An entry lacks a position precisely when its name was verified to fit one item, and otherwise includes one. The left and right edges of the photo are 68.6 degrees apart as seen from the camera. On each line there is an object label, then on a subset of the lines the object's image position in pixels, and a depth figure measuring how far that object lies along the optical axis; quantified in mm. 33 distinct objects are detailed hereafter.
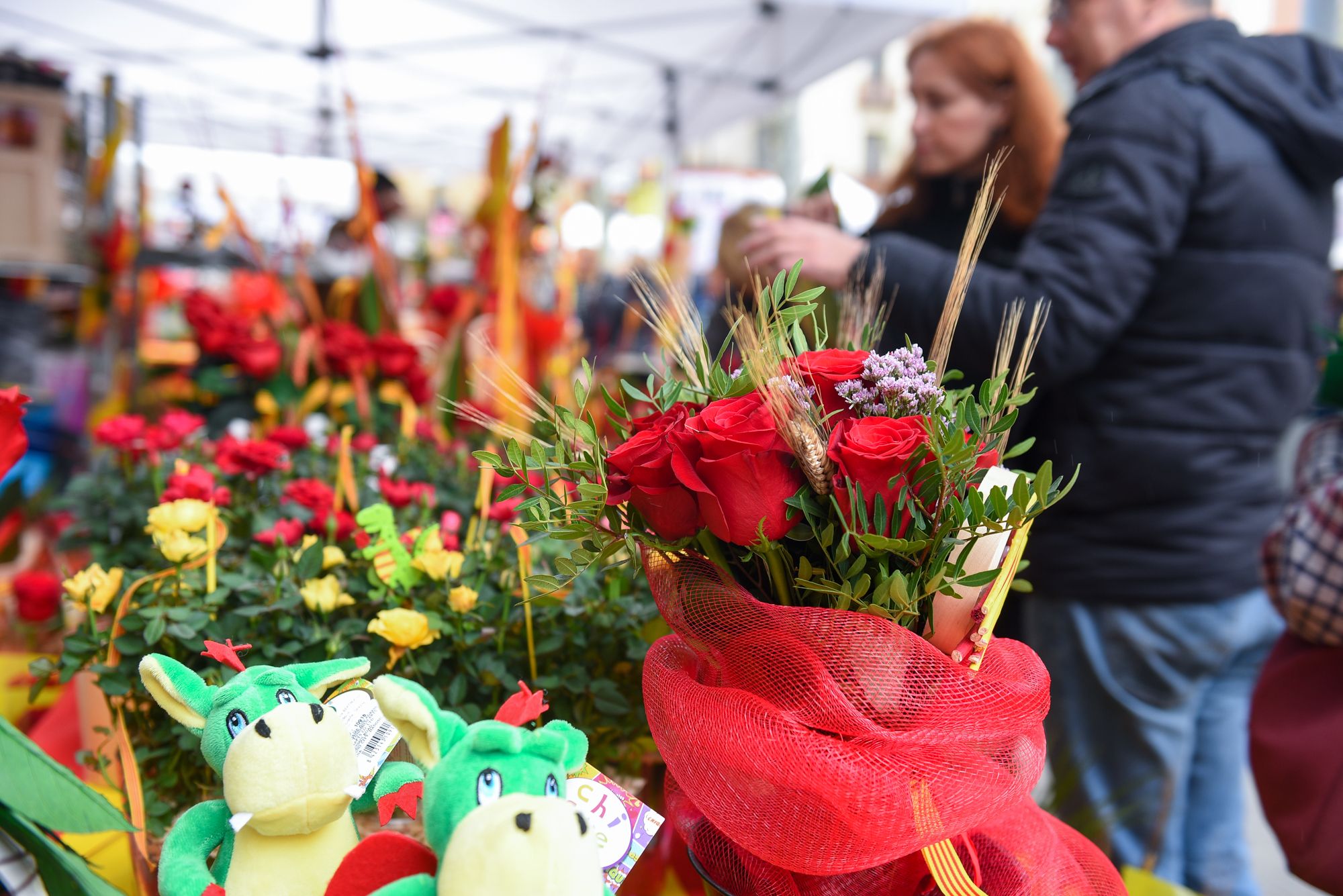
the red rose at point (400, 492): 979
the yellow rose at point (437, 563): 785
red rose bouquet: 489
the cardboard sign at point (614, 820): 529
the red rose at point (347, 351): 1671
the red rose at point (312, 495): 911
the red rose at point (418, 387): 1717
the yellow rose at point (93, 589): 766
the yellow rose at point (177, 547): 780
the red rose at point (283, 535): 857
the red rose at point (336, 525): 899
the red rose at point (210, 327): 1730
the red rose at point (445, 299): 1905
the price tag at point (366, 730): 560
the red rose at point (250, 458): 1026
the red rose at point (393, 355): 1693
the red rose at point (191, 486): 844
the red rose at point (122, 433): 1224
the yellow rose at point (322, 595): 765
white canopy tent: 3660
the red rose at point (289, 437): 1271
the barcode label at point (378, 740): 562
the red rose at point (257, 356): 1708
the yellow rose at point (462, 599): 761
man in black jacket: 1053
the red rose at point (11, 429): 524
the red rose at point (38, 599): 1410
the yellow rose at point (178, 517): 793
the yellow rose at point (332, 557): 825
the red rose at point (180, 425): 1236
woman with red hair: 1259
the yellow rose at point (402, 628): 708
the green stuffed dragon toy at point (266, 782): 480
